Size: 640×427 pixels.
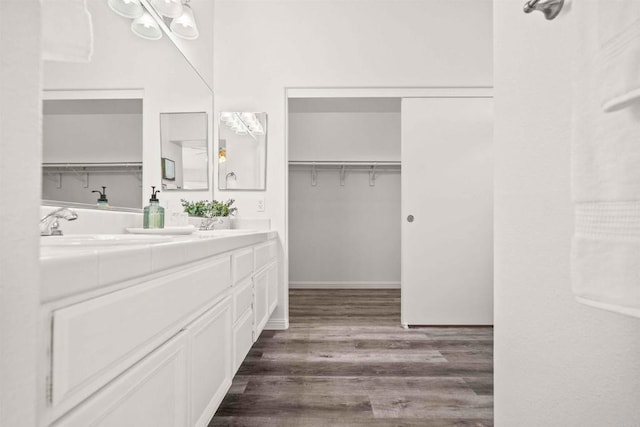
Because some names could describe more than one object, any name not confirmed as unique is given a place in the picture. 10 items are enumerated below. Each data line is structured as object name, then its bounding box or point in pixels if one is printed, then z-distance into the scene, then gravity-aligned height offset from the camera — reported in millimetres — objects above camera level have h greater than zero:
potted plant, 2457 +13
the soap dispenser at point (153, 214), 1745 -2
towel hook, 686 +421
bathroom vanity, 476 -231
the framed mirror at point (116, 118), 1298 +437
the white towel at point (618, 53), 460 +228
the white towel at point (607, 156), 470 +87
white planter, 2434 -60
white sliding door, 2850 +99
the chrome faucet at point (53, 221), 1108 -26
